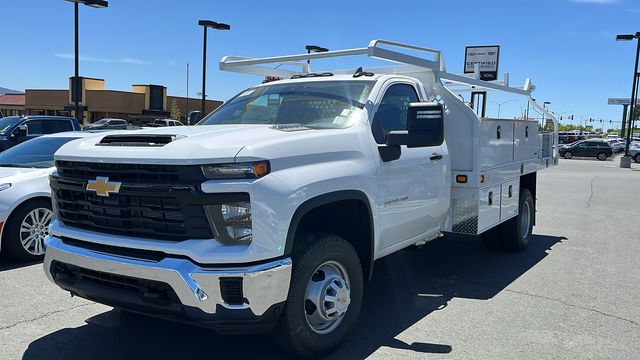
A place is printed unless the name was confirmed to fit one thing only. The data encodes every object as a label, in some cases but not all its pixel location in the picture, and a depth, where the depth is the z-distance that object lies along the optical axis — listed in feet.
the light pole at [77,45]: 68.81
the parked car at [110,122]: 140.82
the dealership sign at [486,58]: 102.94
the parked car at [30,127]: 46.11
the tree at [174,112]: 204.13
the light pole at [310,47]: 61.56
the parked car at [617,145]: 180.69
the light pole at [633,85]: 95.91
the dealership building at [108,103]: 198.80
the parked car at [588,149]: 141.08
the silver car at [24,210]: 21.04
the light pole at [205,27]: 90.89
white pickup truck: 10.77
